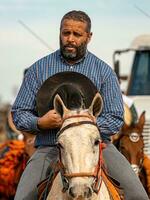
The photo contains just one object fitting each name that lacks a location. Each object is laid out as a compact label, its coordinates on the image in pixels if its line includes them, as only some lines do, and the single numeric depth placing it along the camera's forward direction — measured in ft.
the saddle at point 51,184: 22.49
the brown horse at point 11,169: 42.55
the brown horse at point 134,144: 36.91
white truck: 49.93
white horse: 19.94
